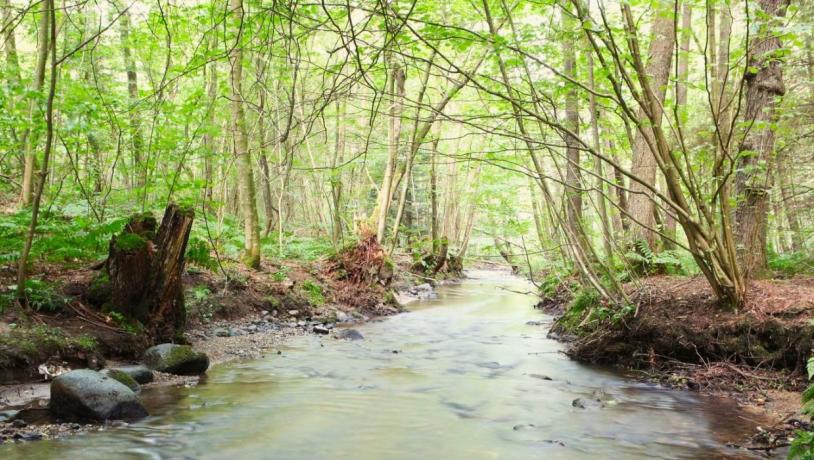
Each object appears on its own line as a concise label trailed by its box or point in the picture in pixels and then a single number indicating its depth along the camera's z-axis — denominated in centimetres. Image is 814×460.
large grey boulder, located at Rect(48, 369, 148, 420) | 464
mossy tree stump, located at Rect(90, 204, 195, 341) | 666
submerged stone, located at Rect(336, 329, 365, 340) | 963
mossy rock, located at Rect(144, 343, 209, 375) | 631
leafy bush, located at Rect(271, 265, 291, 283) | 1144
